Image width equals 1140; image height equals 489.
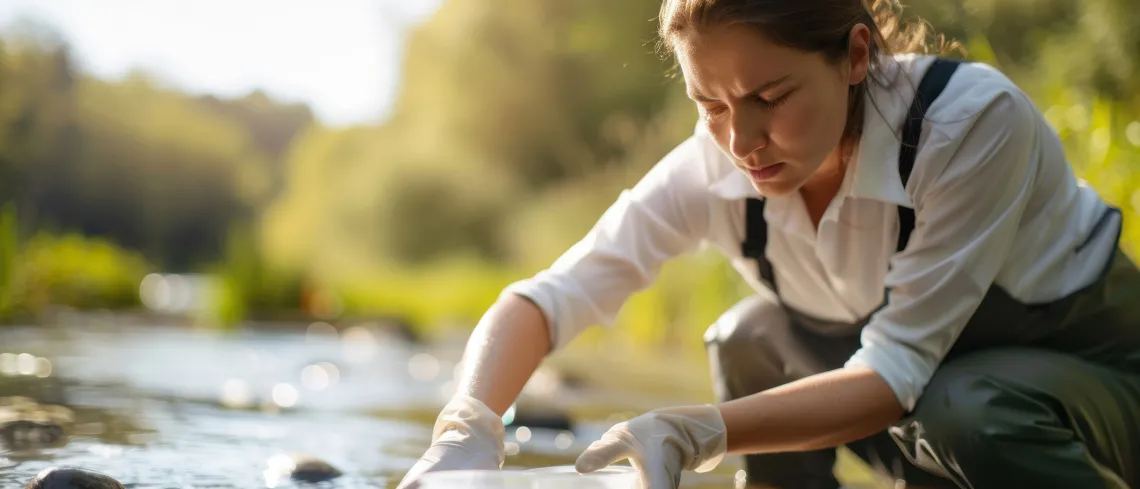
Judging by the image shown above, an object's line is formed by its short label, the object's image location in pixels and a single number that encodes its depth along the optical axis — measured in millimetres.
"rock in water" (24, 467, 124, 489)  1276
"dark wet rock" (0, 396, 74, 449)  1782
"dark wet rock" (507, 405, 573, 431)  2521
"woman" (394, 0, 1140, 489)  1214
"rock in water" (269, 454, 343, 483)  1649
